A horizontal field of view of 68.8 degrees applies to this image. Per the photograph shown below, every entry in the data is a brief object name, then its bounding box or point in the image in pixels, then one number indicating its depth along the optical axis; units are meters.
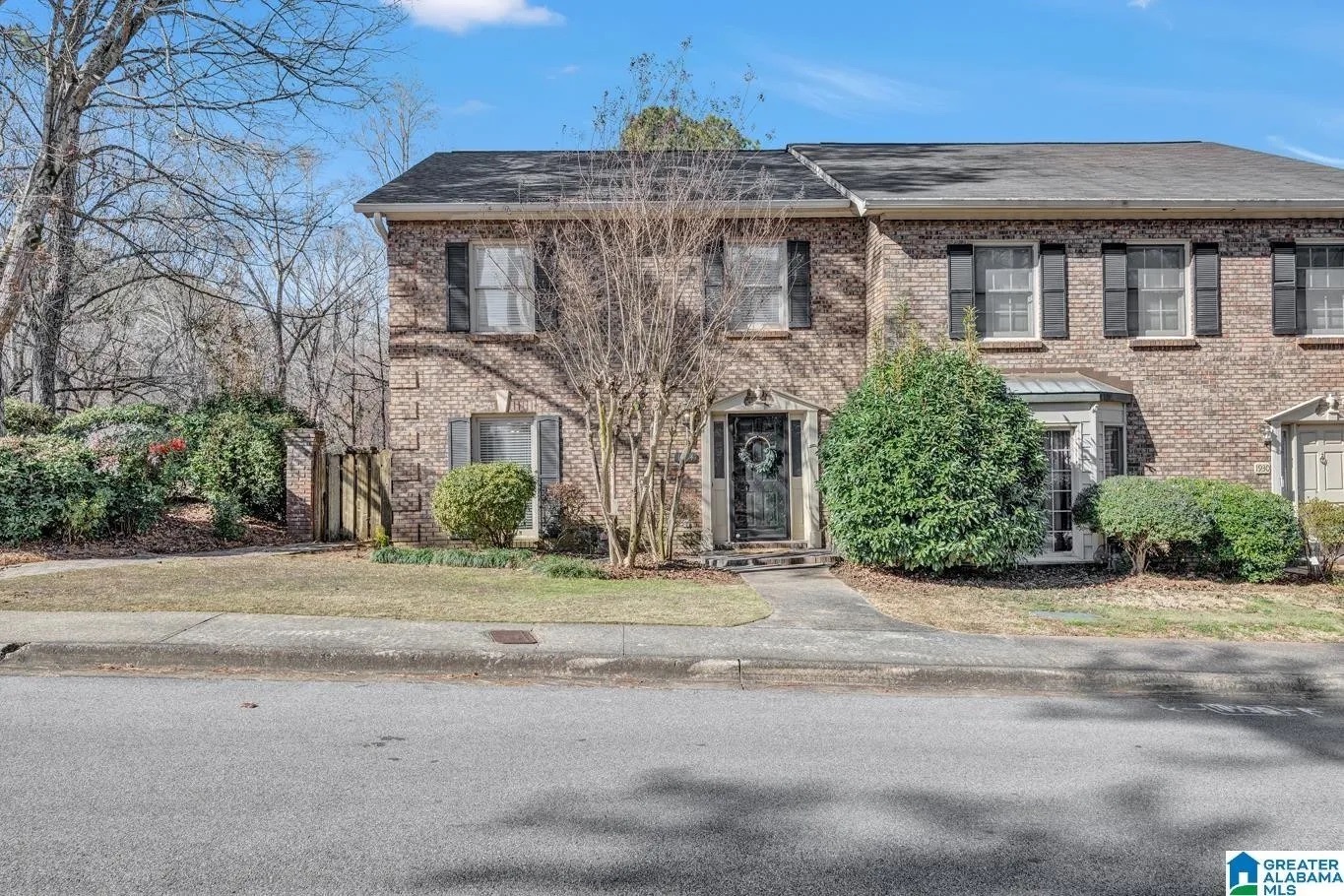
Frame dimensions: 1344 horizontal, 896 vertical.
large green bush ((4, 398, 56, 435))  17.64
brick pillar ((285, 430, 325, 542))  15.97
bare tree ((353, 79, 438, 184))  30.23
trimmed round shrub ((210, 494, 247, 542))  15.31
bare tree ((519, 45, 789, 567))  12.23
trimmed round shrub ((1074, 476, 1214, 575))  12.33
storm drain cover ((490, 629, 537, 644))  8.02
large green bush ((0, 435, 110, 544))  13.58
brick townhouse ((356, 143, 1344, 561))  14.36
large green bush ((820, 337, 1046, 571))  11.99
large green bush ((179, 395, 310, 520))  16.59
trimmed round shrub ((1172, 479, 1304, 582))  12.70
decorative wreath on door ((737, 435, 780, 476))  15.15
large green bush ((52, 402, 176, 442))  16.16
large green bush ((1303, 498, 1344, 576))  12.55
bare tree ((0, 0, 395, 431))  13.68
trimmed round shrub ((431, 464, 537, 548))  13.59
